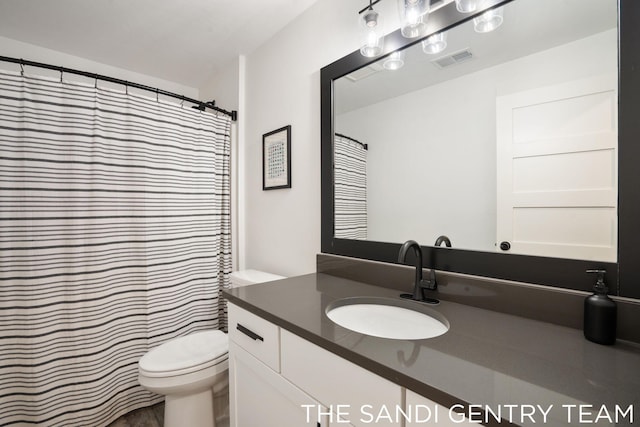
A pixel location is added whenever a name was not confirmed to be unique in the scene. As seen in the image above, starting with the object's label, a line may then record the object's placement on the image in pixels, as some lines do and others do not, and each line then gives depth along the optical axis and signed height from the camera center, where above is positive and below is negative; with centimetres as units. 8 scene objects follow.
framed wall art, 184 +37
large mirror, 81 +25
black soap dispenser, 69 -27
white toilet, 133 -80
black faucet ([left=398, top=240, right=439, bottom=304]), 106 -28
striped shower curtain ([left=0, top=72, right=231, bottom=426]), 144 -18
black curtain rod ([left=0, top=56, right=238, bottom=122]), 142 +80
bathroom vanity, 49 -34
